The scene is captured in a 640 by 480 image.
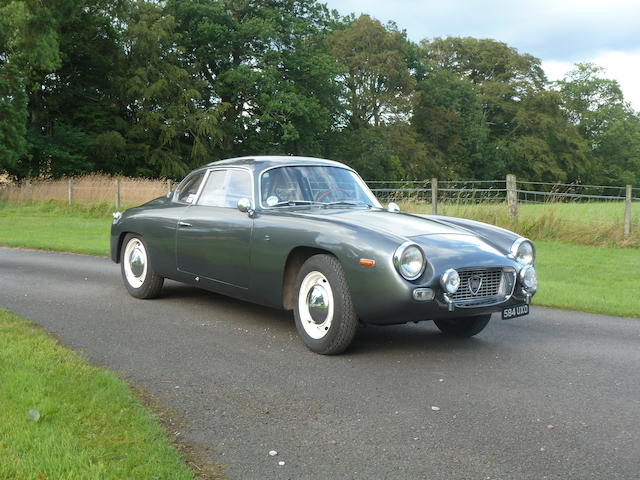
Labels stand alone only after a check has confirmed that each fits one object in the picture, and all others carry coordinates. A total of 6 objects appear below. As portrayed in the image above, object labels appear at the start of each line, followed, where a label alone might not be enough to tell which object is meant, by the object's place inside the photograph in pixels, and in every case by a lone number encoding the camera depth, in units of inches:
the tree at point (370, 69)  2014.0
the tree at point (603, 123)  2623.0
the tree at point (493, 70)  2368.4
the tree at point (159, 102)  1643.7
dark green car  198.7
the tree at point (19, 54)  1274.6
